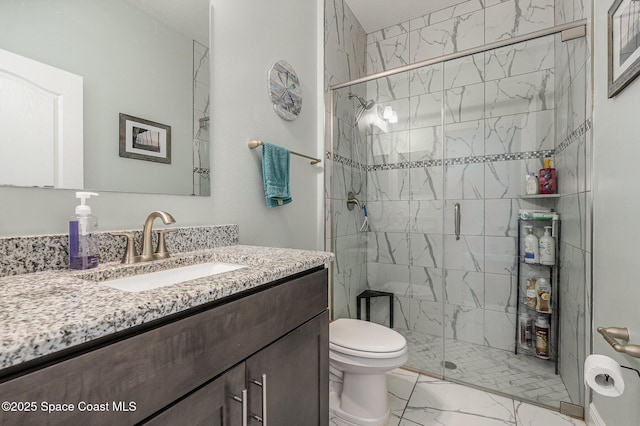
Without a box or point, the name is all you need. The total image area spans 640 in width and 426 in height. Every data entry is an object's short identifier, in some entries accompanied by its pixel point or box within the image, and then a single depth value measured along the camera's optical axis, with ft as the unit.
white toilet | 4.53
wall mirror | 2.62
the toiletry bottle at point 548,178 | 6.26
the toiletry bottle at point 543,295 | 6.19
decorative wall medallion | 5.44
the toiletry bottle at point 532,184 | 6.47
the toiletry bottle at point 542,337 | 6.15
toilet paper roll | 2.67
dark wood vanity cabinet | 1.32
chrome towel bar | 4.84
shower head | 7.56
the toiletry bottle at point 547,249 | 6.10
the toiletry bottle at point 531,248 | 6.32
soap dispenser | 2.61
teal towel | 4.93
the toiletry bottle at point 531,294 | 6.36
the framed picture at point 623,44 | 2.90
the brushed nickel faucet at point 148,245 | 3.04
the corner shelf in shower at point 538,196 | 6.13
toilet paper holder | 2.29
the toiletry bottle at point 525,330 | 6.42
